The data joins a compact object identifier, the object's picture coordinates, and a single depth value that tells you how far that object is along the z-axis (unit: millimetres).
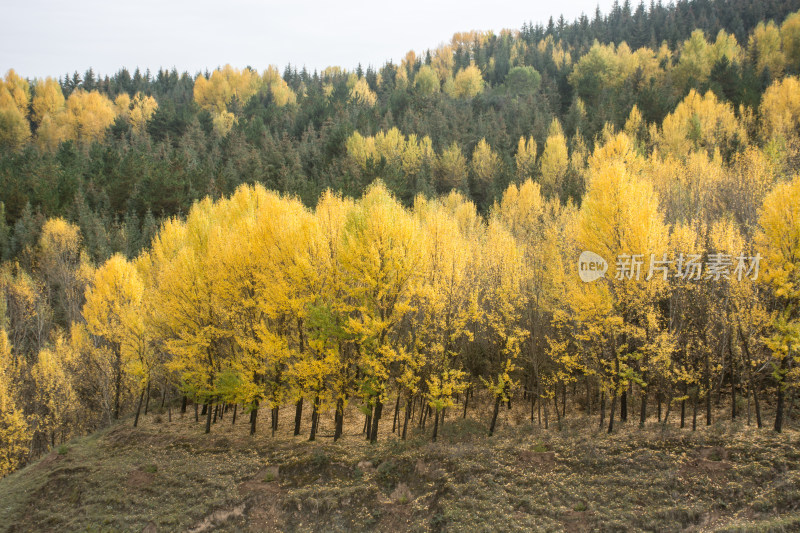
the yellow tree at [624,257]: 16953
